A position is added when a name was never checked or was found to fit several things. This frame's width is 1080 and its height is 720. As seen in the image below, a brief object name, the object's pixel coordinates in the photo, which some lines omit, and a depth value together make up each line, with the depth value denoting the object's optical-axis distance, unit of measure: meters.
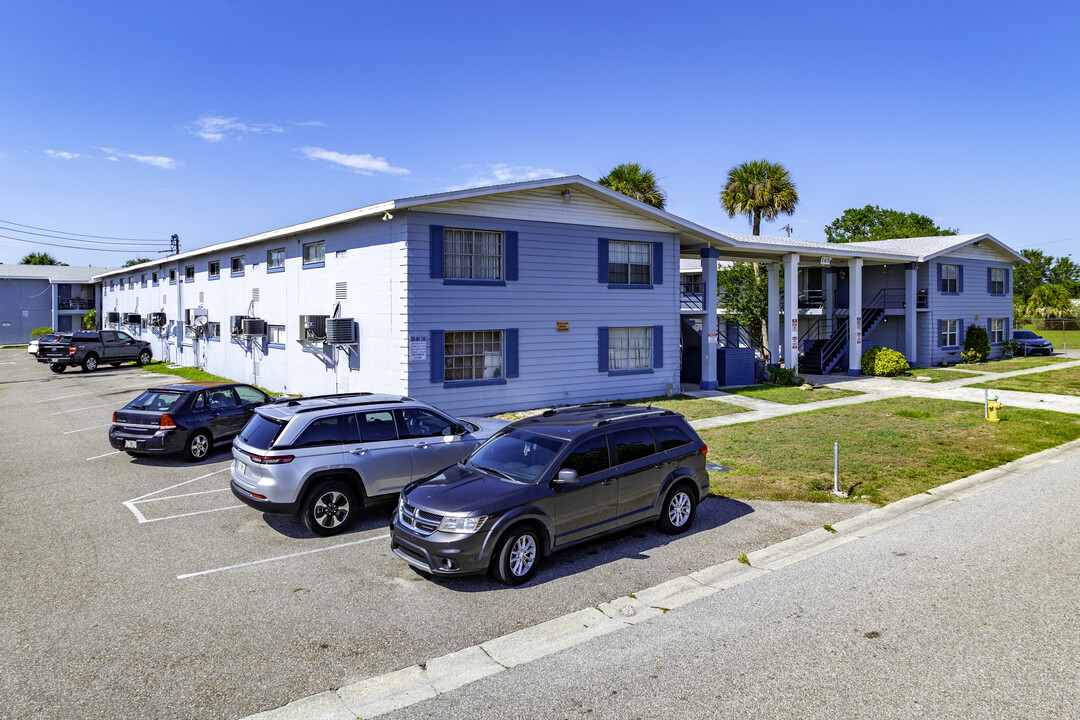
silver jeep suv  8.77
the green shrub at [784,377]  26.10
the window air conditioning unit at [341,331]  18.91
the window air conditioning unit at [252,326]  23.84
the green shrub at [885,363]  29.45
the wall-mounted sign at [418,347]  17.15
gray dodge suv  7.09
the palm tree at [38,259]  88.50
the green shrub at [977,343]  35.62
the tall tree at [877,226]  68.00
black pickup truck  31.42
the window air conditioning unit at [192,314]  30.56
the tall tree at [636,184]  34.84
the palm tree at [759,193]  39.22
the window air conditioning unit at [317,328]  19.41
